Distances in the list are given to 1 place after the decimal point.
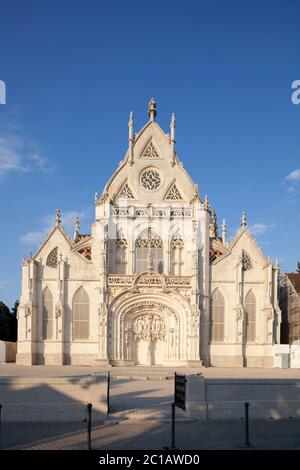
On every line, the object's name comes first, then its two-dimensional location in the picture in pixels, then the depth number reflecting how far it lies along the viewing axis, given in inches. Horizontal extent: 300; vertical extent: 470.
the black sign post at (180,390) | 665.6
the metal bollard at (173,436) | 502.0
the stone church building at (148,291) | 1829.5
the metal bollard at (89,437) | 494.8
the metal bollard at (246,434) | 521.0
